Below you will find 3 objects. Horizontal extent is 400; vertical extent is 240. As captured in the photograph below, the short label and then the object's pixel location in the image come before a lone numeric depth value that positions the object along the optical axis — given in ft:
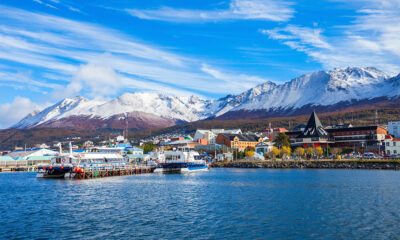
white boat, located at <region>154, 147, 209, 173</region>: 250.37
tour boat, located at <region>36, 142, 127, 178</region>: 206.90
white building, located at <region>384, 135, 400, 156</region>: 307.25
